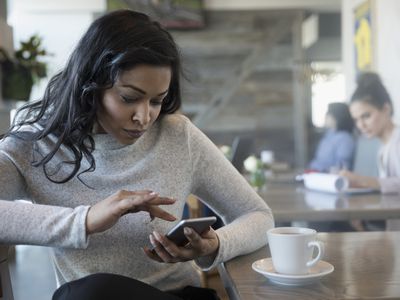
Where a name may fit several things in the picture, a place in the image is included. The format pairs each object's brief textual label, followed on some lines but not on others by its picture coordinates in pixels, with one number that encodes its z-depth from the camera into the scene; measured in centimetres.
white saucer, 91
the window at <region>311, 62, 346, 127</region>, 693
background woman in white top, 256
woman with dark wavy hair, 121
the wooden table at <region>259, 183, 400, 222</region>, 166
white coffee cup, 94
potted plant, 350
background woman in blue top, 387
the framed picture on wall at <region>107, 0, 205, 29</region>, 611
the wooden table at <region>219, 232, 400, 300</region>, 87
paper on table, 206
